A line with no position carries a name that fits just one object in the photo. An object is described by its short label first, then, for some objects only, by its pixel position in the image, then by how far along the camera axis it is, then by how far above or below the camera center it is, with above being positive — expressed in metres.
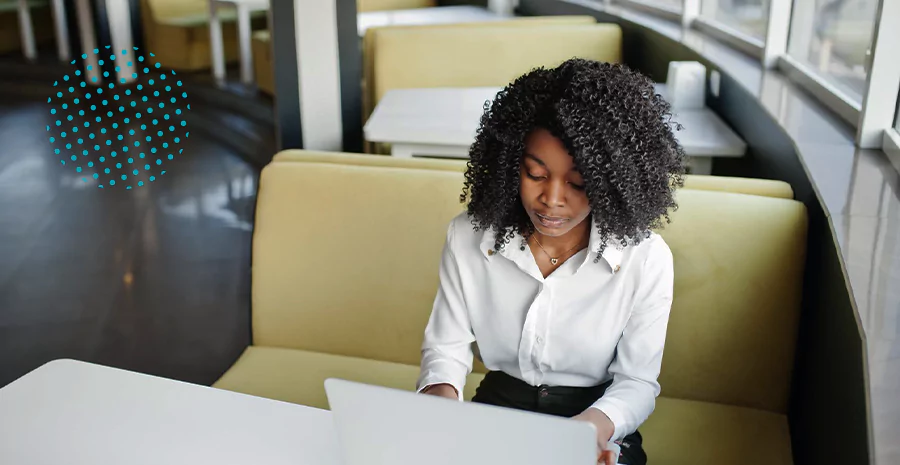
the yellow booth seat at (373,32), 3.54 -0.17
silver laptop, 0.72 -0.41
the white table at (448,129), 2.16 -0.39
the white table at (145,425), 0.93 -0.53
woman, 1.11 -0.41
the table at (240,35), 5.94 -0.34
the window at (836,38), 2.00 -0.12
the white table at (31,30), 7.70 -0.37
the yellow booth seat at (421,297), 1.50 -0.61
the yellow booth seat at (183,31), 6.66 -0.33
